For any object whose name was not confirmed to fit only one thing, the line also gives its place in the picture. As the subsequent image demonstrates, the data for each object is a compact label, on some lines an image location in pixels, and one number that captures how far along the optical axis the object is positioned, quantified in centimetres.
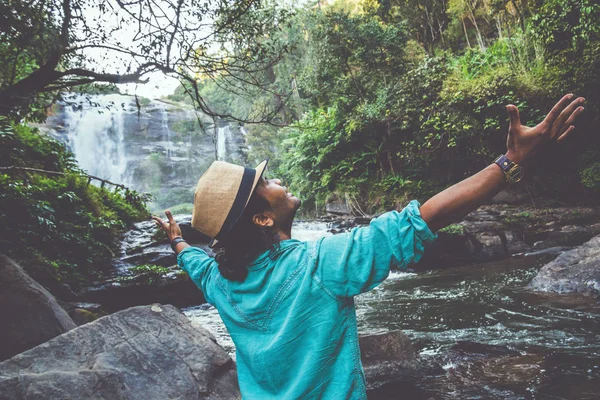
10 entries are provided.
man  112
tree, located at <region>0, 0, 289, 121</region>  379
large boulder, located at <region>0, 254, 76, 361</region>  404
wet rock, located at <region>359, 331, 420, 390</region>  387
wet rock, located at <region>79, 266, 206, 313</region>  766
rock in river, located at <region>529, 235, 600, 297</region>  598
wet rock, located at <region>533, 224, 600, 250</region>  986
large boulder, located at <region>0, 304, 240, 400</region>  276
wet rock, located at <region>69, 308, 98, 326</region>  584
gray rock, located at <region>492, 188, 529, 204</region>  1276
